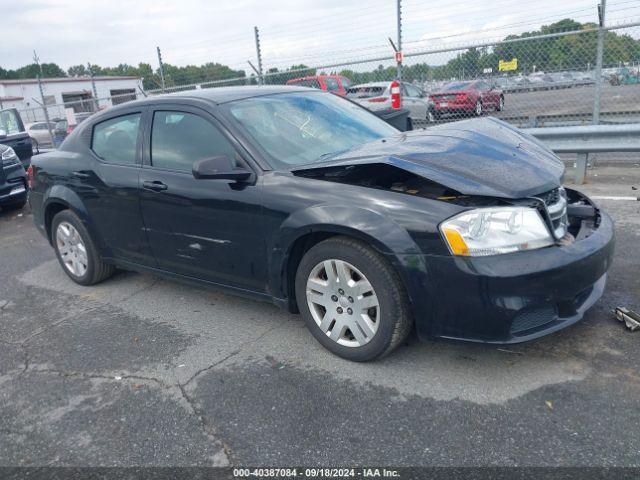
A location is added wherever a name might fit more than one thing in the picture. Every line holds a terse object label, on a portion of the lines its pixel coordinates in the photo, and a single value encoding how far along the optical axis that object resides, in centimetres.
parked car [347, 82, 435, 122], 1209
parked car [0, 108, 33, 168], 1008
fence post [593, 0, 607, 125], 771
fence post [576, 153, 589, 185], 707
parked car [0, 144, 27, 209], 789
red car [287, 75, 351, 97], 1250
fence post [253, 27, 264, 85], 1103
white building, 4038
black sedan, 267
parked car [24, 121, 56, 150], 2439
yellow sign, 915
